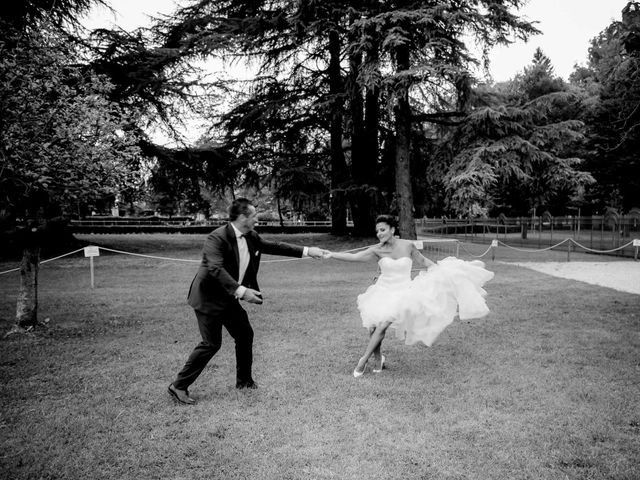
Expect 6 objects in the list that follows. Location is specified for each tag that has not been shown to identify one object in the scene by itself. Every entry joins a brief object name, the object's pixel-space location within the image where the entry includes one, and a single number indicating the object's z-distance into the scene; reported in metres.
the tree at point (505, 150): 16.16
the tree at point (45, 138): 6.46
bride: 5.31
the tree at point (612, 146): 26.45
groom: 4.74
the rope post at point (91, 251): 11.58
